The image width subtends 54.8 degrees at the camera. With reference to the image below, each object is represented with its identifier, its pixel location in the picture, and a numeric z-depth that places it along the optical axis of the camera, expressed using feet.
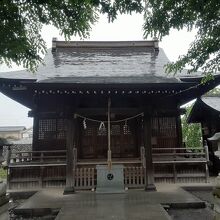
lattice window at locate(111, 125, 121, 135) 32.13
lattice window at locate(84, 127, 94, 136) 32.17
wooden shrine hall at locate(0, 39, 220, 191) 26.26
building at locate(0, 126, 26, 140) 178.16
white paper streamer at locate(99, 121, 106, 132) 31.49
